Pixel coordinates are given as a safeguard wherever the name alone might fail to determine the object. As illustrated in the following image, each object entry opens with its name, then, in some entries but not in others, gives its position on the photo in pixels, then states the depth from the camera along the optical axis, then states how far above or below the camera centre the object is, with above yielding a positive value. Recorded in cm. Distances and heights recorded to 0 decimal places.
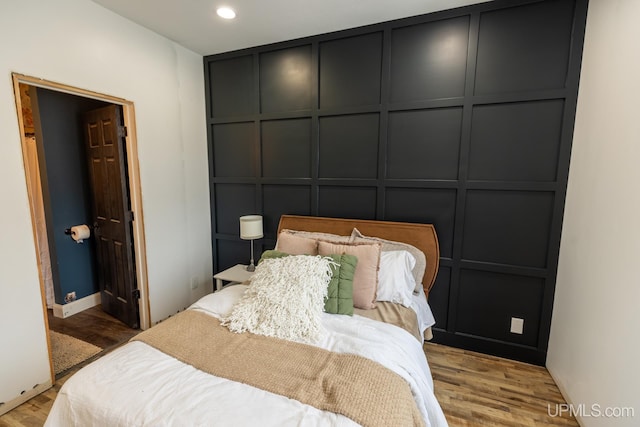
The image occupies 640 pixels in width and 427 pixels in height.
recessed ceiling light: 228 +129
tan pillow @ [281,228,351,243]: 247 -51
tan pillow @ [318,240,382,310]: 191 -61
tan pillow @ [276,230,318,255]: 217 -52
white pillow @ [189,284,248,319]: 181 -82
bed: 108 -84
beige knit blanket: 109 -84
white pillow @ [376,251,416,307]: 200 -70
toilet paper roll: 309 -61
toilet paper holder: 309 -59
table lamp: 287 -51
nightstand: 281 -98
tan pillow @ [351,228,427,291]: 227 -57
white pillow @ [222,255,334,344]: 159 -72
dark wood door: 264 -35
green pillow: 179 -68
